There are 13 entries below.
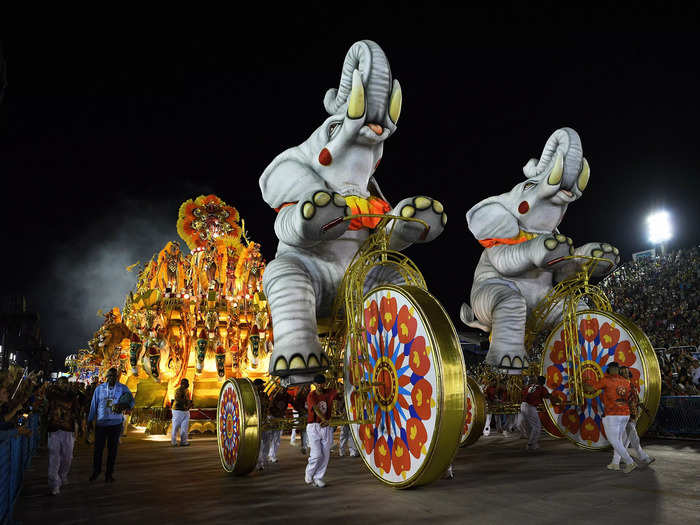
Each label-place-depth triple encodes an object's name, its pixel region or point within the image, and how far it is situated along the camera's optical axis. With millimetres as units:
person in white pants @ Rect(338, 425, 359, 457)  7817
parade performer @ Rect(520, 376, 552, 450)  7605
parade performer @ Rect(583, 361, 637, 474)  5625
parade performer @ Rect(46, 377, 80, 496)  5461
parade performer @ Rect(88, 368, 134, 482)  5801
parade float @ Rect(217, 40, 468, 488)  4121
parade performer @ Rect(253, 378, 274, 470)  6105
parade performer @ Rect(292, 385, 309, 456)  6359
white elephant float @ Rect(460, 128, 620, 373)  7672
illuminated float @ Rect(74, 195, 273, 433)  12547
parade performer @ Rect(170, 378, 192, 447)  10117
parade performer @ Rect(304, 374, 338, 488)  5219
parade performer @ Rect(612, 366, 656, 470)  5664
